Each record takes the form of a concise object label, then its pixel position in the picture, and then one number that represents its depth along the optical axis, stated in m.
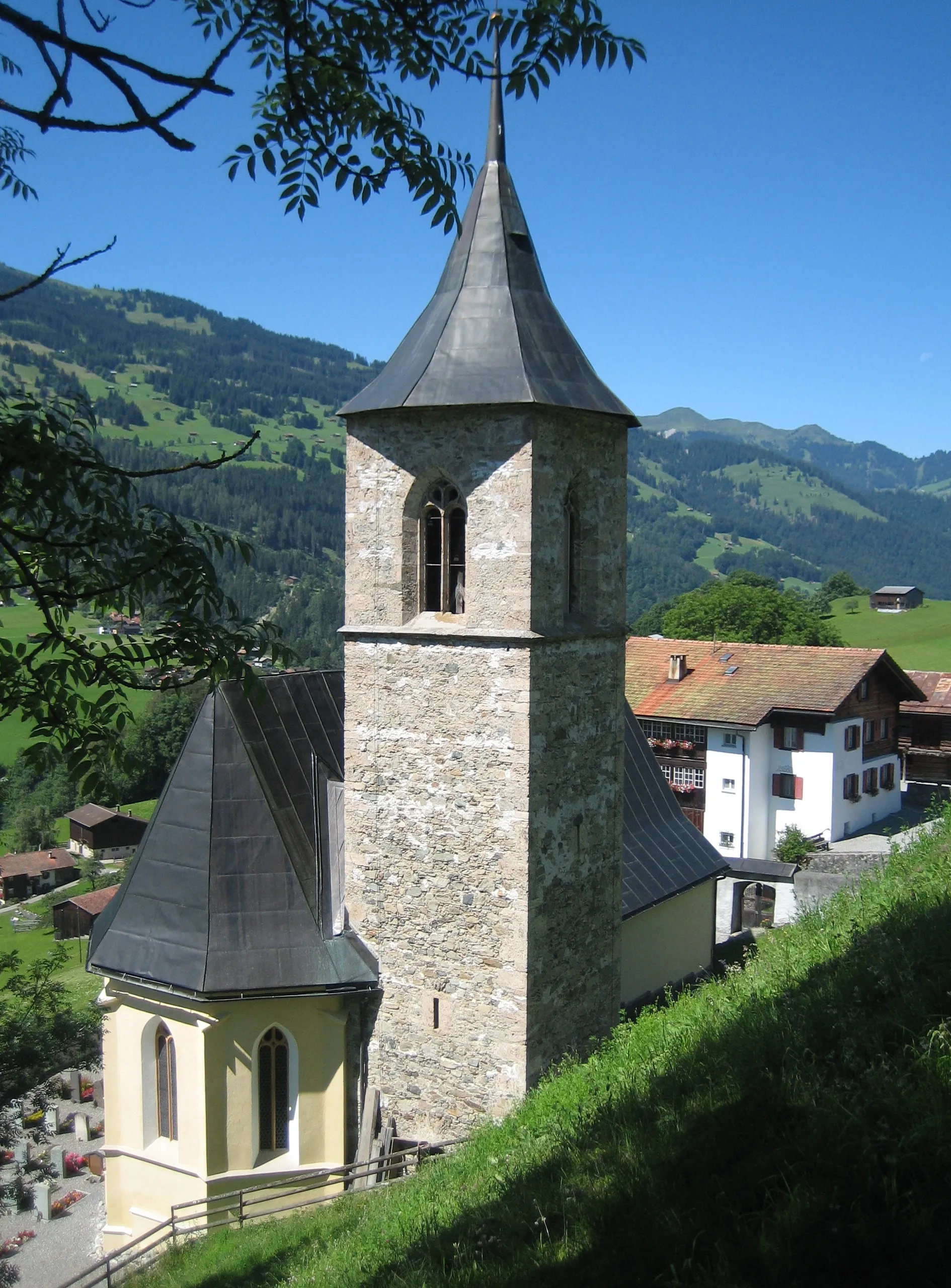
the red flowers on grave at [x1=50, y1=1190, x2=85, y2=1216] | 17.83
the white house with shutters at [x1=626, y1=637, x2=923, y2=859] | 36.22
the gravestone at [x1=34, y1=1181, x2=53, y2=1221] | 17.56
